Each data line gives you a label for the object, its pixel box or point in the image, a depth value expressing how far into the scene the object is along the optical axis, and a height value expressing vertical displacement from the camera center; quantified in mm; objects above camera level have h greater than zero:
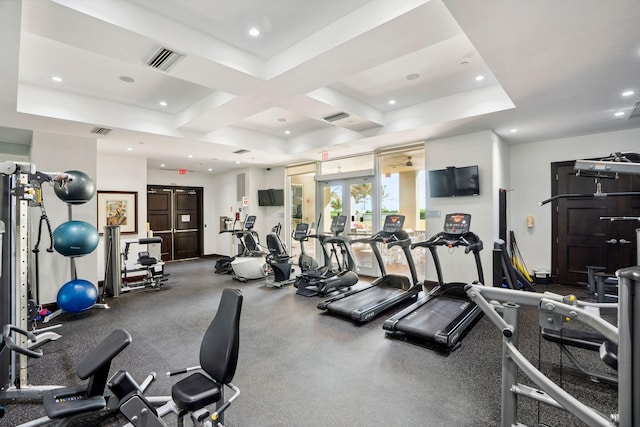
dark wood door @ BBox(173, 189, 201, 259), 10188 -288
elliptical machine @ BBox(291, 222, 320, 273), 6656 -952
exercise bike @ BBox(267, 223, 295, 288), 6586 -1035
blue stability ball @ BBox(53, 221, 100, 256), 4223 -307
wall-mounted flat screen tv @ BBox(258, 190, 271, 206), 9672 +530
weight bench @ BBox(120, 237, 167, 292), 6426 -1201
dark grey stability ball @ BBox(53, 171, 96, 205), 4262 +376
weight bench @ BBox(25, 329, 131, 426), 2066 -1271
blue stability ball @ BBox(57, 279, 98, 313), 4309 -1136
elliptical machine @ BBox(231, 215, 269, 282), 7012 -1094
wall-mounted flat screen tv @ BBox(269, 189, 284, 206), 9445 +538
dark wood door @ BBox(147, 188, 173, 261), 9625 -9
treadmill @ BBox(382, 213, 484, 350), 3562 -1347
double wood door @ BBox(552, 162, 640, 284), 5590 -318
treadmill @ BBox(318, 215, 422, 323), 4465 -1352
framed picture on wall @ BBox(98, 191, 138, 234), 7367 +154
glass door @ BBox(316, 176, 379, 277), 7469 +163
